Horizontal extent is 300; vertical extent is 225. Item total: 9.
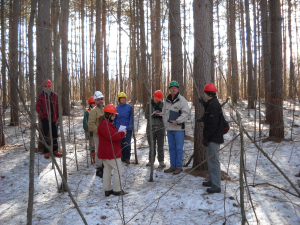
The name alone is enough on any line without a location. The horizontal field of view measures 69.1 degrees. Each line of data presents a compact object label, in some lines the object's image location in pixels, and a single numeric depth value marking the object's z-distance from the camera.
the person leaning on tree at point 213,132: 3.56
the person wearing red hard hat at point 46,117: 5.25
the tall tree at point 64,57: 10.75
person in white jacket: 4.62
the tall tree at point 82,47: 17.19
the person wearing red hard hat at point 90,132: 5.34
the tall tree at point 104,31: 15.65
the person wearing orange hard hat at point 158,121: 5.04
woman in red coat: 3.67
